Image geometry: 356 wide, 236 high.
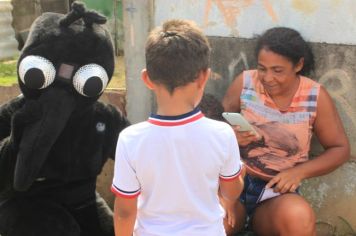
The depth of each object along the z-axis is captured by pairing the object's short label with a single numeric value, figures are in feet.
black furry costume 8.44
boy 6.16
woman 9.37
